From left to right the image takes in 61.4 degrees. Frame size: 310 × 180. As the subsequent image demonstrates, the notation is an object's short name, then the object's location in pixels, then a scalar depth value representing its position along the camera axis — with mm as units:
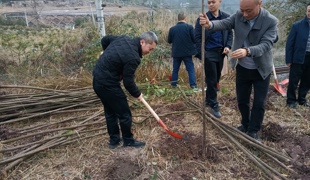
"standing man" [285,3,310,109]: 4121
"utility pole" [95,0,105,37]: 5519
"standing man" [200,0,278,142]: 2658
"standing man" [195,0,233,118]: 3754
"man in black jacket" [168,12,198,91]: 5172
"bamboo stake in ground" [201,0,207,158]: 3007
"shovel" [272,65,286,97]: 4964
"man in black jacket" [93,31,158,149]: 2738
